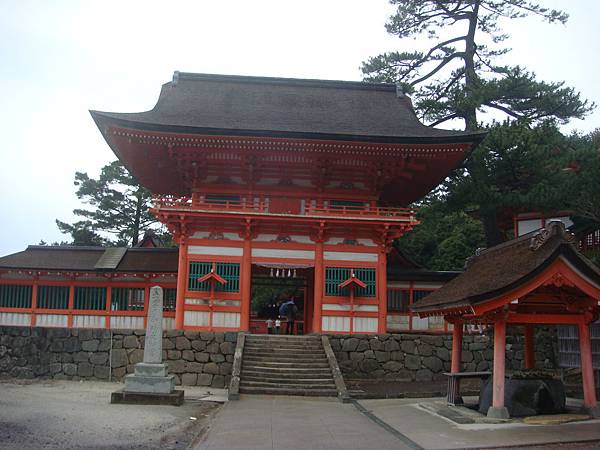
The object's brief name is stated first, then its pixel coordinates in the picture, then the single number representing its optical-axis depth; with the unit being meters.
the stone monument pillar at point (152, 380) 14.45
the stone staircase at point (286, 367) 16.98
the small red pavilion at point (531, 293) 11.33
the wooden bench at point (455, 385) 13.98
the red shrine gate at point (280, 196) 20.61
